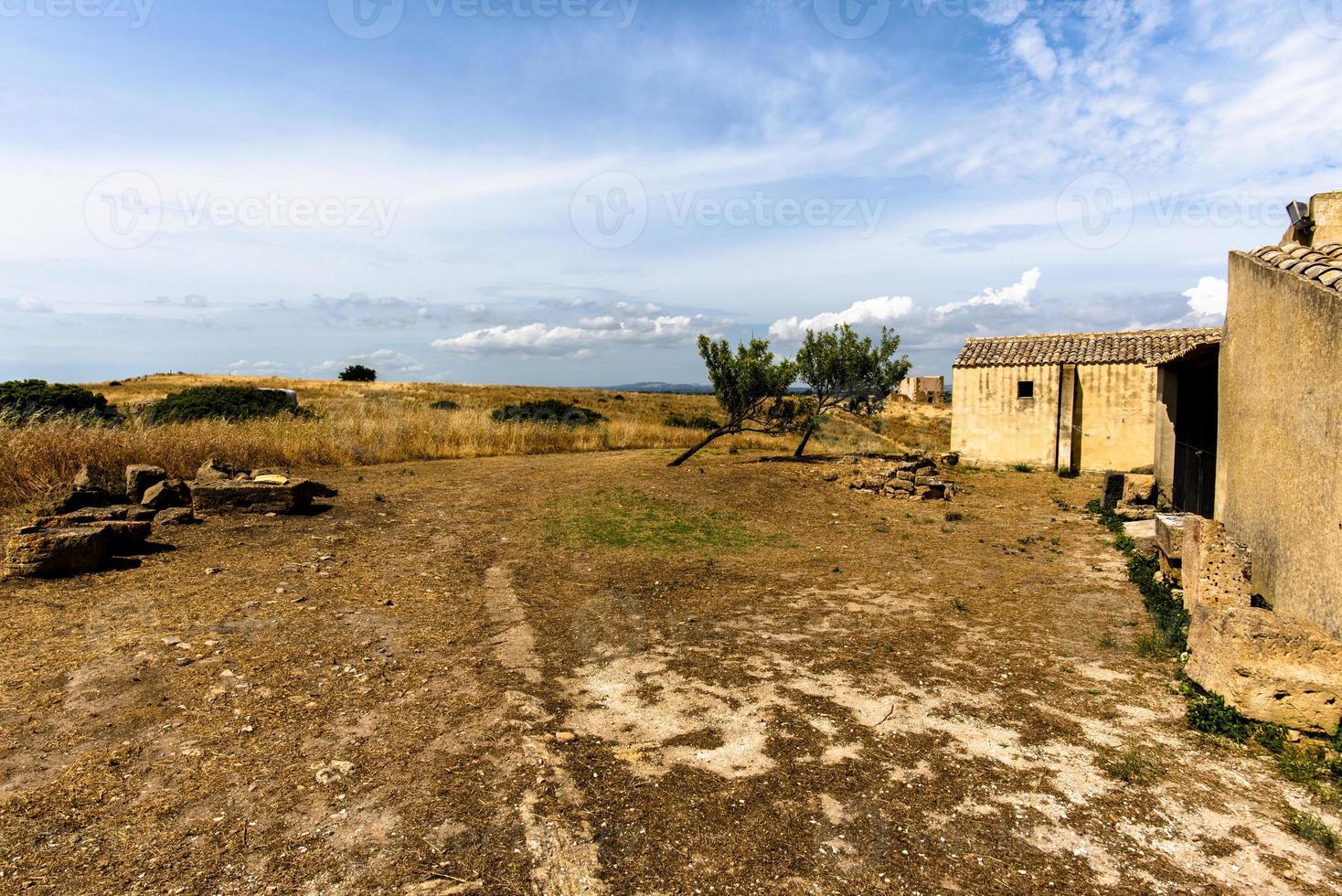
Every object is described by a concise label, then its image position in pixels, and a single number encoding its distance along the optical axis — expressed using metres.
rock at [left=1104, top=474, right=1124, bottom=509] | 12.82
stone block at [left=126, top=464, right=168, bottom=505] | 9.30
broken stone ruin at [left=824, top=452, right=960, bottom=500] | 14.29
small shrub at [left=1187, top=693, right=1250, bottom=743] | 4.32
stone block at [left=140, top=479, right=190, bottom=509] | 8.94
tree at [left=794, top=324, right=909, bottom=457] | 18.14
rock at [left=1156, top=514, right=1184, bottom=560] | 7.64
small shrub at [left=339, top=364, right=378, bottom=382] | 60.97
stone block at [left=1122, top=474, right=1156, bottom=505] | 12.23
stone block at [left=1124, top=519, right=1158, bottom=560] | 8.89
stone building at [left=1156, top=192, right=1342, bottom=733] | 4.29
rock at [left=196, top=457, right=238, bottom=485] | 10.19
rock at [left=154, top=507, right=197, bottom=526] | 8.52
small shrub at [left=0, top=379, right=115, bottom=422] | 15.37
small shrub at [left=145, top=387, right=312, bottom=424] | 17.30
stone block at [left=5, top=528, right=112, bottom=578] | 6.48
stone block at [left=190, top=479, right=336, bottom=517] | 9.22
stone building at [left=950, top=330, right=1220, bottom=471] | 18.19
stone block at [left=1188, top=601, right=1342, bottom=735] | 4.16
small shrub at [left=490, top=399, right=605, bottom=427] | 23.89
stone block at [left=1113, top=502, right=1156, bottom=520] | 11.75
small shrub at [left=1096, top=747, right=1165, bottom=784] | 3.87
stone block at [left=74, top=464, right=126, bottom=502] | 8.91
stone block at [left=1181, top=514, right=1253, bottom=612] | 5.86
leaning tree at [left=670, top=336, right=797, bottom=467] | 16.86
